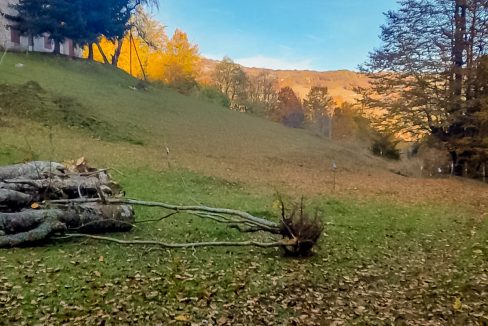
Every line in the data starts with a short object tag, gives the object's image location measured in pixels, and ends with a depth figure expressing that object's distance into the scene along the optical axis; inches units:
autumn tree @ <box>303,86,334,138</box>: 2253.9
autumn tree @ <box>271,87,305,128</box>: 2112.7
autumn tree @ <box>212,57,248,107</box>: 1941.4
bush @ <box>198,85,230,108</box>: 1521.4
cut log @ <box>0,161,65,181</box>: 284.8
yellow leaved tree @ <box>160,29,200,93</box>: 1619.1
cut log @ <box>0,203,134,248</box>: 227.1
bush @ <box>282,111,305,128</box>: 2117.9
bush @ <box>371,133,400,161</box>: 1052.2
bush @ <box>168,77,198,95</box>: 1557.6
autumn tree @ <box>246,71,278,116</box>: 1945.6
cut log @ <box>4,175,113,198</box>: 260.7
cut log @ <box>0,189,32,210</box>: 239.1
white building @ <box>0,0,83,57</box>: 1147.0
